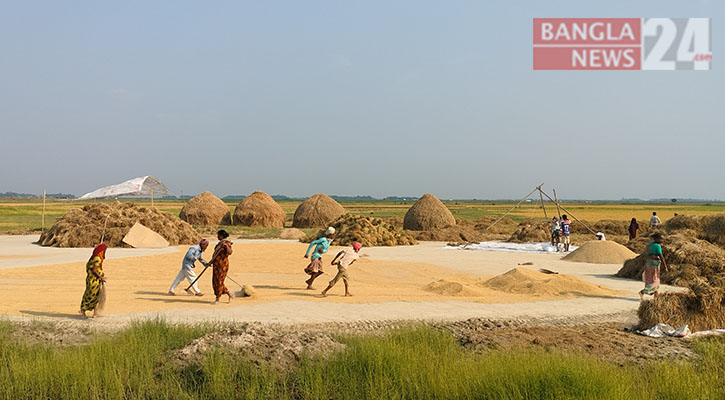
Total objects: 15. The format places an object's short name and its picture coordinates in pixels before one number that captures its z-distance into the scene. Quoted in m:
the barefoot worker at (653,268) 11.70
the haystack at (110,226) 24.03
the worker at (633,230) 26.32
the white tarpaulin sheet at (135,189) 36.94
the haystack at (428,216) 33.81
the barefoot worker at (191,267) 11.38
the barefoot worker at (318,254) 11.99
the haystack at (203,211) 38.50
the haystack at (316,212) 36.75
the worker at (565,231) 22.89
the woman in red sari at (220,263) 10.75
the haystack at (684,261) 14.08
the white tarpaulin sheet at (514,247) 23.64
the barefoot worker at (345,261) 11.59
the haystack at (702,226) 19.64
